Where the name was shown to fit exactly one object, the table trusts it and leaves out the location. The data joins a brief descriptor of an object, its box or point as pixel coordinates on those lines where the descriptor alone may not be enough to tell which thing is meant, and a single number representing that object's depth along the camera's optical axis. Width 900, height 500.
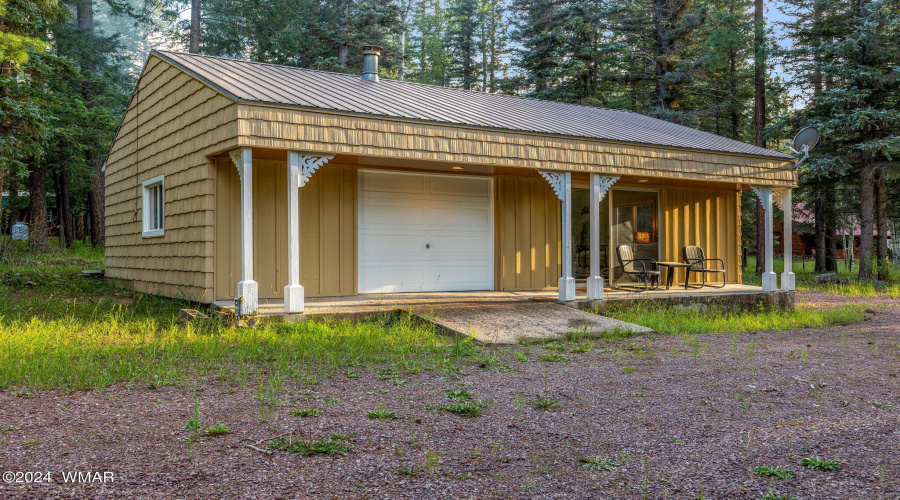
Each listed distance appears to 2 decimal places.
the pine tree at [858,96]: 13.68
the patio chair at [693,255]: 11.10
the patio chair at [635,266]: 9.91
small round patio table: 10.10
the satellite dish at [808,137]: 10.68
